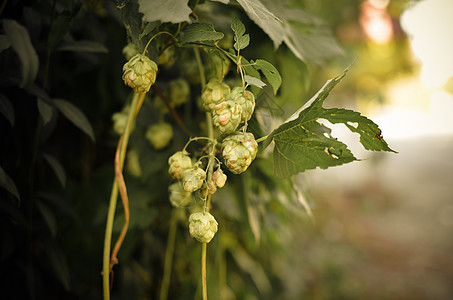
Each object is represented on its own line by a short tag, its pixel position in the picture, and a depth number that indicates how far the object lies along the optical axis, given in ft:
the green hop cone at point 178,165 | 1.06
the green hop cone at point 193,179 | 0.96
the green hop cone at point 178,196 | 1.21
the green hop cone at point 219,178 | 0.99
